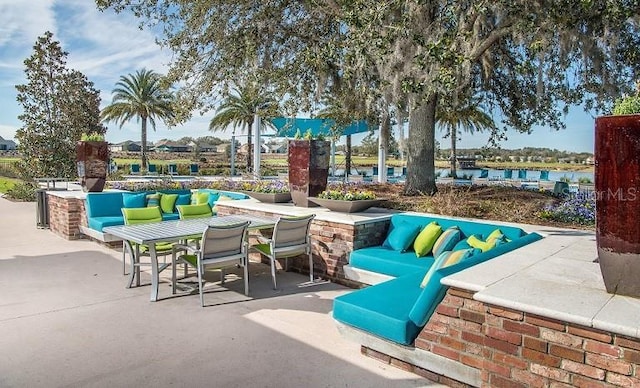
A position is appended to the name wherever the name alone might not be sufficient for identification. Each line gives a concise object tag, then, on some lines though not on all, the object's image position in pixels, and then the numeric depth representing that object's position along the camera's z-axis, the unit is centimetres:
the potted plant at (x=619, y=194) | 219
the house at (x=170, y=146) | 4091
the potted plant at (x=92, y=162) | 798
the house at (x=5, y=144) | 5676
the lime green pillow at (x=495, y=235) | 407
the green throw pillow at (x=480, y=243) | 378
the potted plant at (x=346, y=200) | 541
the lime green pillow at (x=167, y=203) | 763
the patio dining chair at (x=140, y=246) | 475
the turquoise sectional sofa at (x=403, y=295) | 272
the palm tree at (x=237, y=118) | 2236
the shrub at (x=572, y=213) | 506
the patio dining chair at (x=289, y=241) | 467
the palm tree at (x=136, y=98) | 2173
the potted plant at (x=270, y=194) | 648
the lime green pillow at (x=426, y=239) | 441
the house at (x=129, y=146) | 4616
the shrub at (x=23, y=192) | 1327
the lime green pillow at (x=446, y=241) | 426
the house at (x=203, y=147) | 4149
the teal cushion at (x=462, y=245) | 413
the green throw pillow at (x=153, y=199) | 745
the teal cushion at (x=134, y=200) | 717
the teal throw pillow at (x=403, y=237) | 467
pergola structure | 909
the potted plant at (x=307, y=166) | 598
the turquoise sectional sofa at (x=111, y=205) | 681
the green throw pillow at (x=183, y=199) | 791
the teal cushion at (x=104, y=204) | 702
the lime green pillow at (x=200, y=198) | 744
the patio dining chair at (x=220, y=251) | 411
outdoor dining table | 415
